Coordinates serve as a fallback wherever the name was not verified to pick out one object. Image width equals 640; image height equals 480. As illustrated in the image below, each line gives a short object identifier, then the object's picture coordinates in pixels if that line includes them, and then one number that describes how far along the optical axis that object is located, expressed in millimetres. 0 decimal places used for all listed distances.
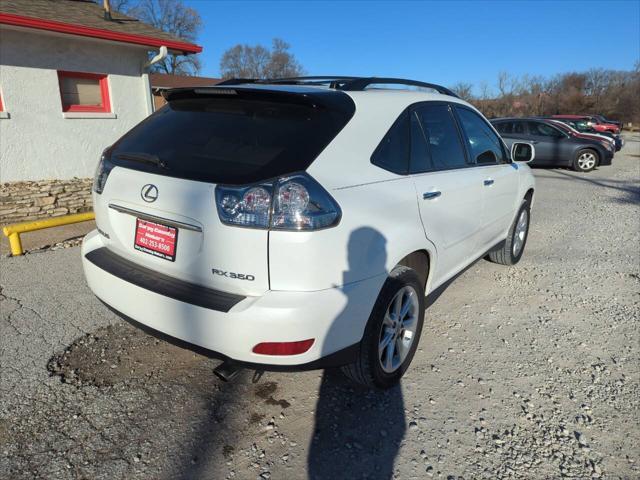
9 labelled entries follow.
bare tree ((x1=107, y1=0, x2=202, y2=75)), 47344
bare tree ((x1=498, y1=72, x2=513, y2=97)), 61375
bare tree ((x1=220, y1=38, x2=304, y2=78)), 59469
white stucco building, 6715
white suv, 1997
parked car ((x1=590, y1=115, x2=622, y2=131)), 27594
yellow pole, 4797
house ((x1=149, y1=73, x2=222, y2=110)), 25569
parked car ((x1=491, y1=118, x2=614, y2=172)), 14234
